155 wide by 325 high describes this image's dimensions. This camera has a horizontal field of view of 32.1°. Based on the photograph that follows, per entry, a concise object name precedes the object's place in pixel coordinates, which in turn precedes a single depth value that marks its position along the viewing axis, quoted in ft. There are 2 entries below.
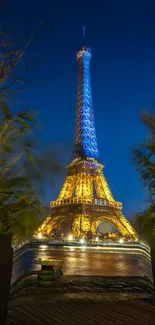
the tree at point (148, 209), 15.28
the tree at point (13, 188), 11.88
